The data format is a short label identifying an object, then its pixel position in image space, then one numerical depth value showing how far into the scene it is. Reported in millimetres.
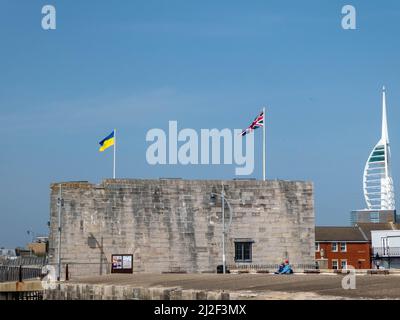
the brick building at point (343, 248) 93706
